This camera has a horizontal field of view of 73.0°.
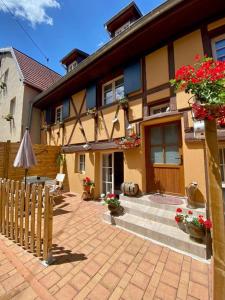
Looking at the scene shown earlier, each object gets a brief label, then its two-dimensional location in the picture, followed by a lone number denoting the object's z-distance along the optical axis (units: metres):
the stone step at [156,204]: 3.39
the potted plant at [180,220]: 3.14
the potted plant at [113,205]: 4.04
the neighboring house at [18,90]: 9.03
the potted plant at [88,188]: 6.18
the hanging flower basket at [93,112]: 6.50
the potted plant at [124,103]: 5.32
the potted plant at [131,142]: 4.88
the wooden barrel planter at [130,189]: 4.62
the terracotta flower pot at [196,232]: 2.73
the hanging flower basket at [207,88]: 1.57
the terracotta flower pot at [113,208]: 4.04
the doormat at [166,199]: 3.98
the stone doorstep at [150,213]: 3.43
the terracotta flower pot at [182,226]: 3.14
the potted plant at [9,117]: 9.45
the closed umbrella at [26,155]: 4.66
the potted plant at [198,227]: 2.71
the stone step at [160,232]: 2.72
